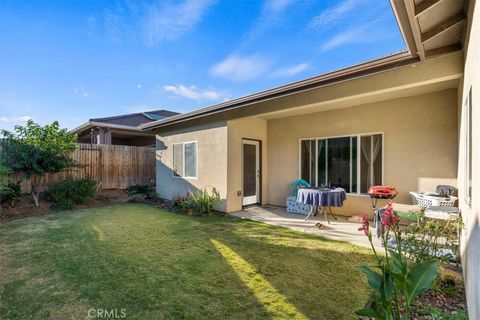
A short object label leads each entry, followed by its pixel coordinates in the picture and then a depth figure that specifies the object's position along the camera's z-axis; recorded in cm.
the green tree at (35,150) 752
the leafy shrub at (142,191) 984
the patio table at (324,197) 542
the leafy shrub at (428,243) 277
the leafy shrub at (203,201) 709
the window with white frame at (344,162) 609
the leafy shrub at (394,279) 167
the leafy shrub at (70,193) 789
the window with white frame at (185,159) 829
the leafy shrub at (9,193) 702
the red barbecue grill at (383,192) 529
